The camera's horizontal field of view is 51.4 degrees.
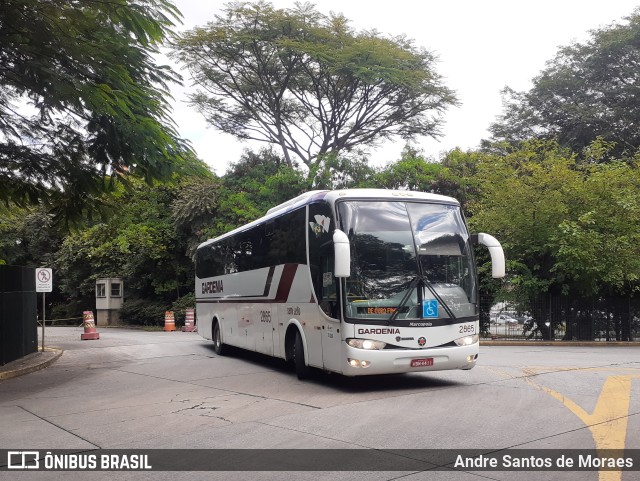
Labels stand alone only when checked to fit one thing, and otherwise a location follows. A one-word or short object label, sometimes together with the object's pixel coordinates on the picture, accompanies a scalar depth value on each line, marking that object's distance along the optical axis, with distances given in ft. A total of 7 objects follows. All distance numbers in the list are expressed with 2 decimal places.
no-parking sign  64.59
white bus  35.32
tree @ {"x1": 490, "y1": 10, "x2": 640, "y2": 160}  127.85
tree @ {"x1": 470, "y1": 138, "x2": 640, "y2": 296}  79.00
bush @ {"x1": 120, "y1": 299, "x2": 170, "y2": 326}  140.15
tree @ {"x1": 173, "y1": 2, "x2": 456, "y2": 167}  109.19
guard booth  153.89
